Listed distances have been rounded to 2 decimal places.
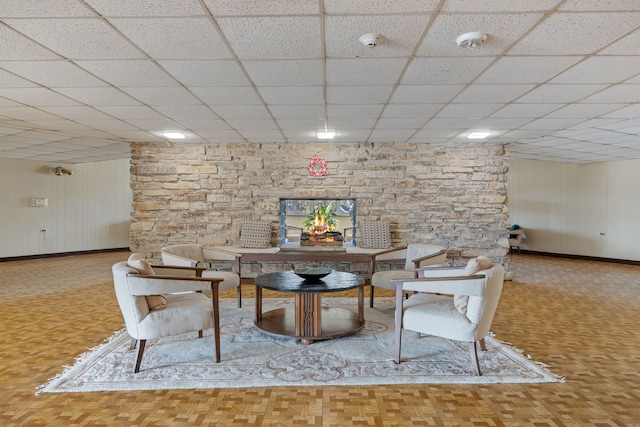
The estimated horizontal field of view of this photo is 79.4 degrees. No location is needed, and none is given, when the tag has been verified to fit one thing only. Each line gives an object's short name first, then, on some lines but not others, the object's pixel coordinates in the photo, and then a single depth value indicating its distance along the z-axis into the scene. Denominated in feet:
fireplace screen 22.81
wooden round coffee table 11.81
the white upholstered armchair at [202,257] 14.89
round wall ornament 22.79
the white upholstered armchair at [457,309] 9.86
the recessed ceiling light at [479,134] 19.51
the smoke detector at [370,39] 8.72
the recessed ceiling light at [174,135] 19.99
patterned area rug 9.39
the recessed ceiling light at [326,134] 19.54
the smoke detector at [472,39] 8.61
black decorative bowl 12.78
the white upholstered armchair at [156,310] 9.84
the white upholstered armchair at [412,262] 14.88
